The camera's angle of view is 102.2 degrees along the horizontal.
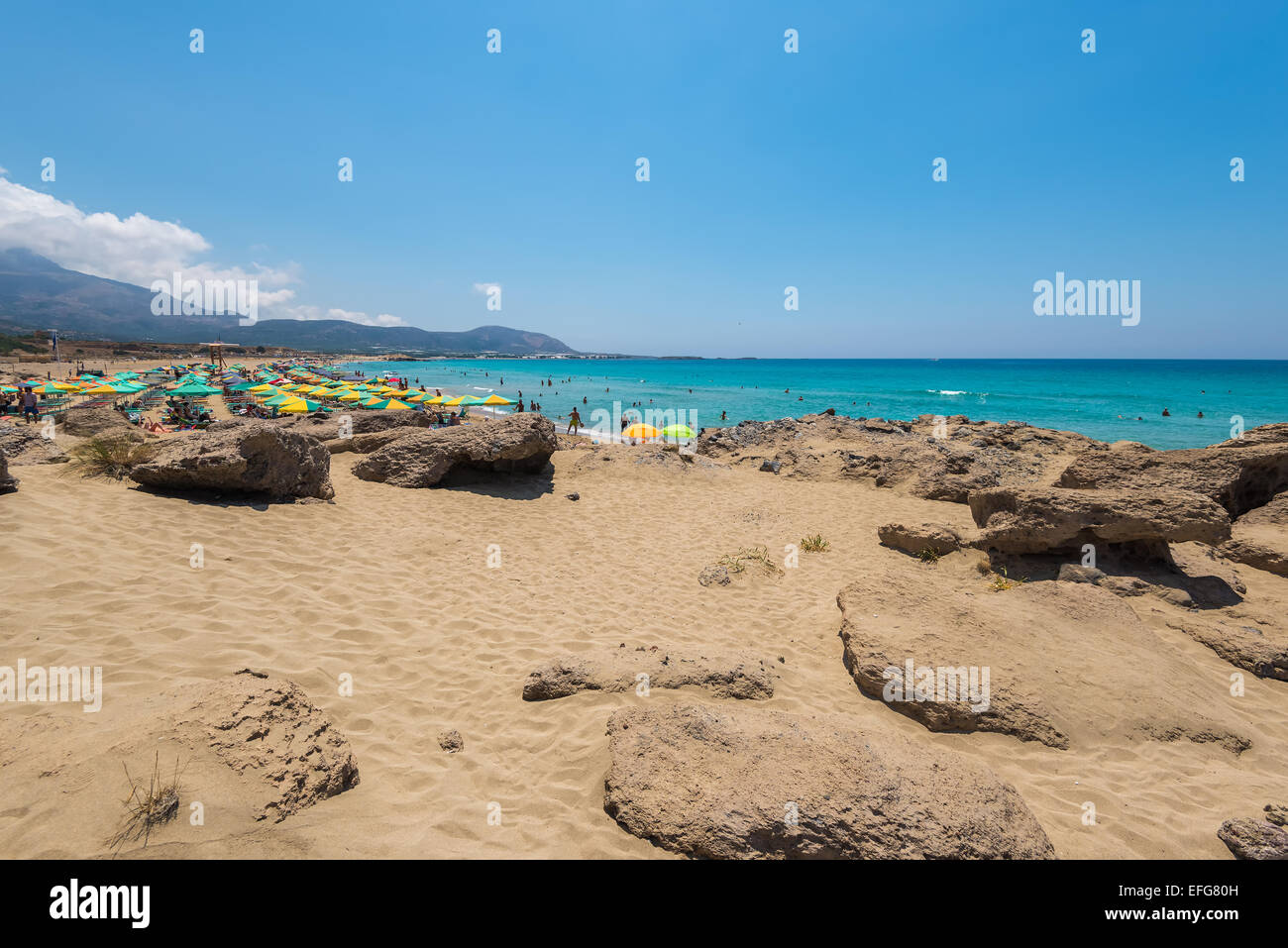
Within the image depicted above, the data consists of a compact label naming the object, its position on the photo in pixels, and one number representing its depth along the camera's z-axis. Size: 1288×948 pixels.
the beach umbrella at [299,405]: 26.48
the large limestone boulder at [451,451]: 11.28
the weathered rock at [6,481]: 6.32
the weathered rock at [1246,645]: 5.70
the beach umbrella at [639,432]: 20.33
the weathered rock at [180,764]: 2.41
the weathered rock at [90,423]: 16.12
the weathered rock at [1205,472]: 9.17
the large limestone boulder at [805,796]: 2.86
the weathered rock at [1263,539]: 8.00
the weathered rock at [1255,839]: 3.19
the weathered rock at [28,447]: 9.38
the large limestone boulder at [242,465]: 7.61
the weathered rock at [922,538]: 8.69
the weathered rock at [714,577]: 7.71
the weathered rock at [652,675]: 4.66
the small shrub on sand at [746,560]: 8.21
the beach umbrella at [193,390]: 27.67
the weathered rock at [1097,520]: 6.95
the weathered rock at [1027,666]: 4.56
